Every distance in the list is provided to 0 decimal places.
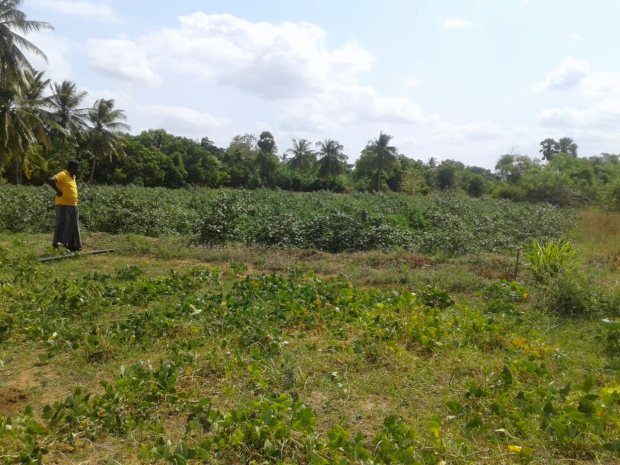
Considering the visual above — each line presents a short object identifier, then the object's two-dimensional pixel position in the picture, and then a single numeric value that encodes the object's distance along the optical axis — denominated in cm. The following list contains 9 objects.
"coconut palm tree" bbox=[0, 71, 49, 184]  2169
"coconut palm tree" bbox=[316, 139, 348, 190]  5075
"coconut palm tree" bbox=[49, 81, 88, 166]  3189
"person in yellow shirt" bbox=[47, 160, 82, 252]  805
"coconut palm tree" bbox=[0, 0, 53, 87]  1791
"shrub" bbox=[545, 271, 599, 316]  565
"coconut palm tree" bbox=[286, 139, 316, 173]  5234
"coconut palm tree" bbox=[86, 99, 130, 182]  3431
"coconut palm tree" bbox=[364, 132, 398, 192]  4812
